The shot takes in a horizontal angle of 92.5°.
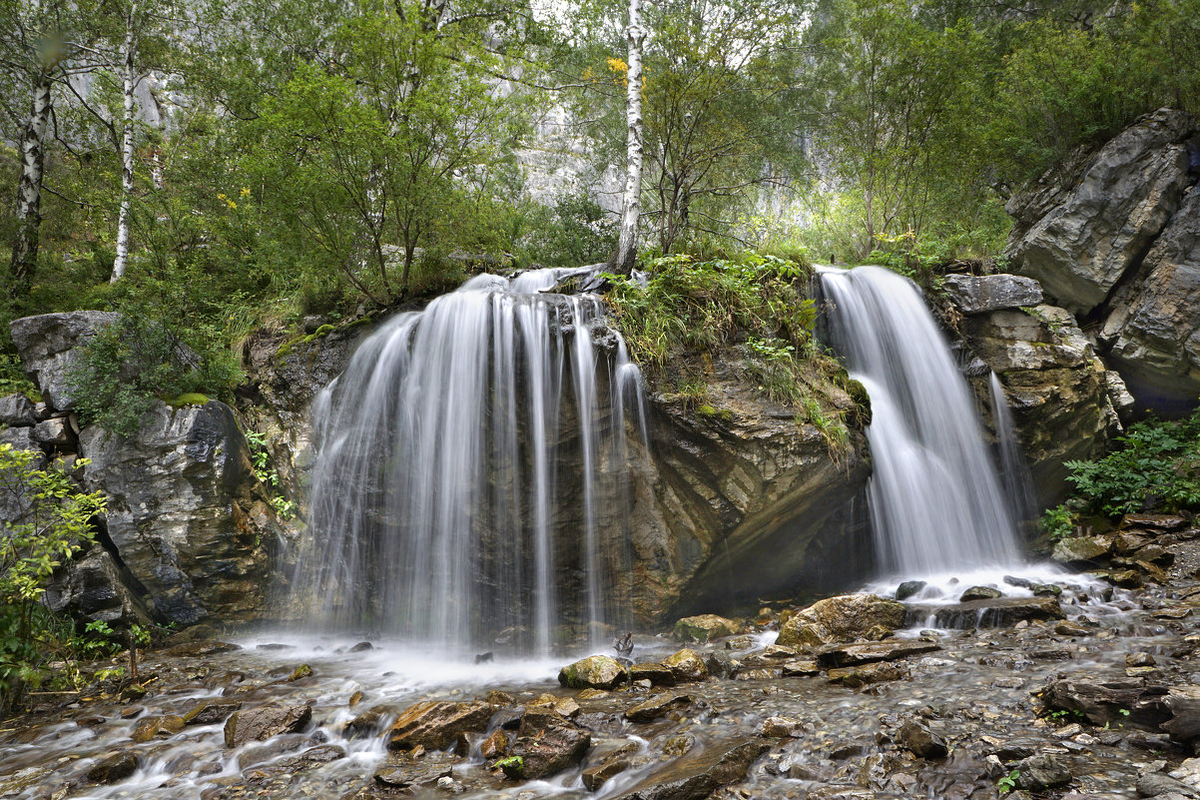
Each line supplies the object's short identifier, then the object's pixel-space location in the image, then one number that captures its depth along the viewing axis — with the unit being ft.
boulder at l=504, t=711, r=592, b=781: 12.54
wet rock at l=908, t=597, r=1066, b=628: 19.69
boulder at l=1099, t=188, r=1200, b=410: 31.60
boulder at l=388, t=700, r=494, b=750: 14.30
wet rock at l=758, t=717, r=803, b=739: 12.68
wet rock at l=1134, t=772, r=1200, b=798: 8.57
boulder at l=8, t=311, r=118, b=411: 25.63
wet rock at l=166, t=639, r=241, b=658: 22.44
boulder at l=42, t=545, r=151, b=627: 22.02
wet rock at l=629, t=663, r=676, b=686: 17.15
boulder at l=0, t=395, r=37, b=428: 24.61
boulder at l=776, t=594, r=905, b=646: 19.48
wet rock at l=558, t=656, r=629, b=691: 17.16
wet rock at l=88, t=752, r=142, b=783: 13.25
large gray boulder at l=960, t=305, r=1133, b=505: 30.68
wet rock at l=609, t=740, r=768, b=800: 10.61
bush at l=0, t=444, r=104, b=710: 16.33
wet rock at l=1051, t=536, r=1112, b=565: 26.30
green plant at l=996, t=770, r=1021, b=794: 9.62
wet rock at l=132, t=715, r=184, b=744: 15.23
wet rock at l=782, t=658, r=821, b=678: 16.80
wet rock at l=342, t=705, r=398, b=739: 15.20
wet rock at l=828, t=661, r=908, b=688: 15.34
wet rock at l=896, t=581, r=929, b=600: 23.99
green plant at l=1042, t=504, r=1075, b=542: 29.55
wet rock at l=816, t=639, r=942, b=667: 16.71
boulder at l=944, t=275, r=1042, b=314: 32.58
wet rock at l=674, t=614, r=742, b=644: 22.16
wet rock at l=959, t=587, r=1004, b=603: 22.56
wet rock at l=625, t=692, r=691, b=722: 14.52
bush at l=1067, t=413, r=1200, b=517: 29.07
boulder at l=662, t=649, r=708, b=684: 17.35
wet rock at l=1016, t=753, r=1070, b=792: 9.48
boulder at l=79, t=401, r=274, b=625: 24.09
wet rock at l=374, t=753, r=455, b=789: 12.58
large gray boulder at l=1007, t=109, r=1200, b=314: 32.78
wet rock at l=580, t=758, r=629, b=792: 11.84
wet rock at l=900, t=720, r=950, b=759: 11.05
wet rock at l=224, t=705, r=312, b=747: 14.71
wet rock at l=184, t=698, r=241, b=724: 16.08
